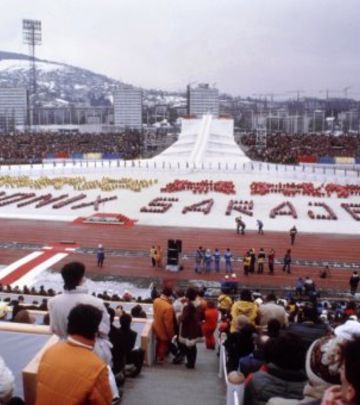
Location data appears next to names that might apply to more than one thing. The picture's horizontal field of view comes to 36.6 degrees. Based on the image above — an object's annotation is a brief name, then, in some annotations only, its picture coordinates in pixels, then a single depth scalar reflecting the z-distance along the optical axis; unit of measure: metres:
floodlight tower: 114.25
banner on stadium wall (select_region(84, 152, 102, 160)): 54.90
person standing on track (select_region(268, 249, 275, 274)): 19.64
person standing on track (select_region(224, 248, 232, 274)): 19.22
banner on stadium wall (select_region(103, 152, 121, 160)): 55.56
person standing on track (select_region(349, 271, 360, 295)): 17.49
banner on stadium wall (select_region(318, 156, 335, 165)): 51.22
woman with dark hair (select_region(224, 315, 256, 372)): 5.89
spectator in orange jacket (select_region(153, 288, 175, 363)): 7.15
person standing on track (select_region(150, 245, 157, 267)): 20.48
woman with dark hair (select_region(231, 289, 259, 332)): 6.97
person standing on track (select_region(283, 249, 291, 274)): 19.58
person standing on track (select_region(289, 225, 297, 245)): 23.59
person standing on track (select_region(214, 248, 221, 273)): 19.76
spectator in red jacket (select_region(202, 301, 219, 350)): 8.58
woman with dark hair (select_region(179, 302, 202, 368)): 7.26
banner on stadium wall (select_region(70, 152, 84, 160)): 55.22
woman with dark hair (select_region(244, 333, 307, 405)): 3.87
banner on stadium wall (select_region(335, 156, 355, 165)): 51.28
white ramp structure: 53.44
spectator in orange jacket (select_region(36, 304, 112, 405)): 3.29
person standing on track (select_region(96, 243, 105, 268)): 20.41
